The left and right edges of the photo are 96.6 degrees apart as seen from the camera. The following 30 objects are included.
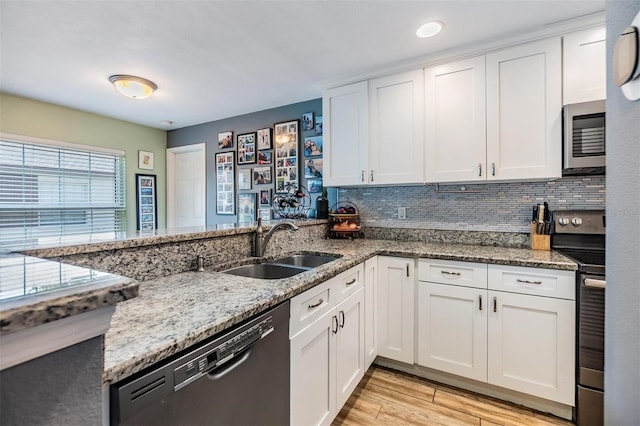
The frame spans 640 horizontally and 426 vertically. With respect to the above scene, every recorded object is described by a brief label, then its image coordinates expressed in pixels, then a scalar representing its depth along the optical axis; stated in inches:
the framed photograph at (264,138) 137.3
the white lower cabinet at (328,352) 47.4
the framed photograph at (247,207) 143.2
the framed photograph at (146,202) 159.6
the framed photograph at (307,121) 124.1
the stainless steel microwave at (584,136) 66.1
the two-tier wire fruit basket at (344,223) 101.8
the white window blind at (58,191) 117.6
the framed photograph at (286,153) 128.7
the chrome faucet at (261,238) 68.8
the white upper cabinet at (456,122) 80.4
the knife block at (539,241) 78.9
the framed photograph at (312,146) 121.5
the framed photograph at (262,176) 137.9
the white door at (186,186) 163.9
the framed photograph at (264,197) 138.7
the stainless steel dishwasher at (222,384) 24.2
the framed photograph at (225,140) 149.9
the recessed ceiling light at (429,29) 70.7
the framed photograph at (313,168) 121.3
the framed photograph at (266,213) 137.6
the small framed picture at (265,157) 137.6
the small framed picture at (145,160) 159.3
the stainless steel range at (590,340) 58.8
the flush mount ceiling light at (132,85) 98.4
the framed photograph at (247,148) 142.2
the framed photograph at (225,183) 150.3
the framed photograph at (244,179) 143.9
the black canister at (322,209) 110.2
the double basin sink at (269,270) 62.2
